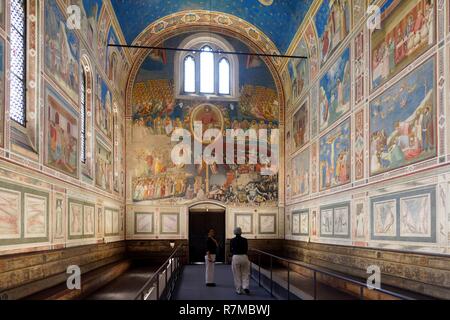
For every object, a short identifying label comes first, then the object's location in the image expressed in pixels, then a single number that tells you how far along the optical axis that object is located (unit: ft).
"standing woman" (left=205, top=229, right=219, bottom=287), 39.29
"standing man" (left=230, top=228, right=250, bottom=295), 34.96
